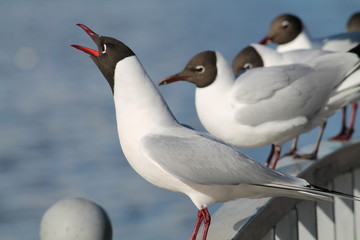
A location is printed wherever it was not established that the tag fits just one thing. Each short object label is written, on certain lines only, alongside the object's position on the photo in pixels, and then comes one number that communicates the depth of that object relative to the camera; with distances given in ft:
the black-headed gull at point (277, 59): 22.57
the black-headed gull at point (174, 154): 13.96
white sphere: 11.28
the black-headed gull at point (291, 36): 31.63
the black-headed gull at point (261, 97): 21.21
